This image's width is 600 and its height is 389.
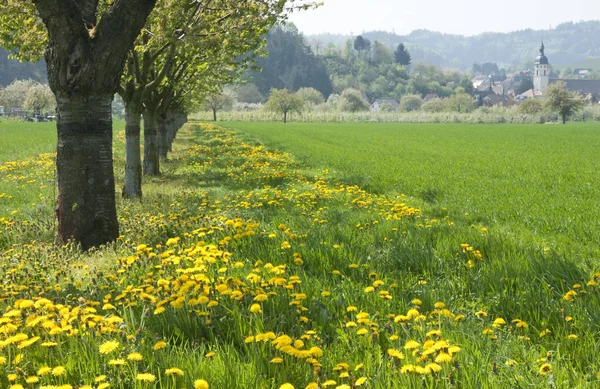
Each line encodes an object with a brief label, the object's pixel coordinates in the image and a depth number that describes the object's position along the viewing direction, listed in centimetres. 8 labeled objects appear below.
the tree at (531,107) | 12044
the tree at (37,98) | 11450
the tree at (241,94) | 19638
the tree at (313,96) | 18075
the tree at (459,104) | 15400
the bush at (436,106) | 16012
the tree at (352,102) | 15162
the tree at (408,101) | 19550
